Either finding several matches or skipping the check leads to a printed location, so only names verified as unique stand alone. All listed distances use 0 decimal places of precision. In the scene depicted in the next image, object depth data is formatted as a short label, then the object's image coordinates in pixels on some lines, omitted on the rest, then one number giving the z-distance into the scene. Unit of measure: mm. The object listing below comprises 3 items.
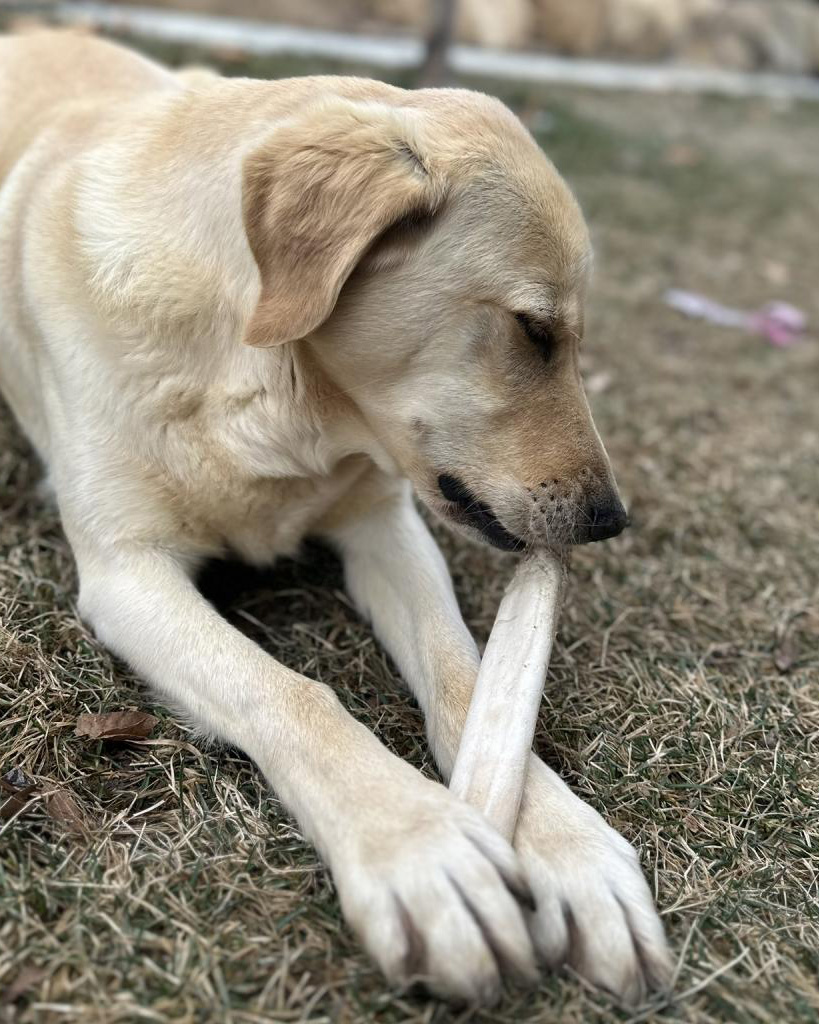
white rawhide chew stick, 537
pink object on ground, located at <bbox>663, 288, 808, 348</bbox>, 1388
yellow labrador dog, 509
